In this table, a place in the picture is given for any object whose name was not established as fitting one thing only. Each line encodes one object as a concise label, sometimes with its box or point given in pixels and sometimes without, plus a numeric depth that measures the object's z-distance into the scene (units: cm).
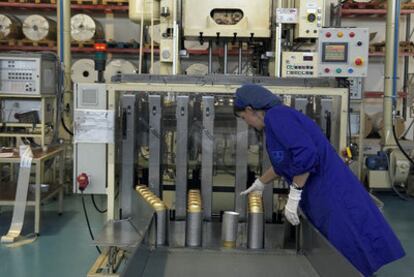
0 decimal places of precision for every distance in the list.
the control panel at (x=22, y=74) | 442
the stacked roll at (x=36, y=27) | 618
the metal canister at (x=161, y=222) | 245
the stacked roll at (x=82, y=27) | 621
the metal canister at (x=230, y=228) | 247
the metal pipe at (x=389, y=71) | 568
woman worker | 219
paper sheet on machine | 289
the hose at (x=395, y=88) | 563
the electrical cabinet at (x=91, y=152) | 307
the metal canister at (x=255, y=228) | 250
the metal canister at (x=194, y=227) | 248
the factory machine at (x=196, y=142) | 274
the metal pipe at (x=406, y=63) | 694
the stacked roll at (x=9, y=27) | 613
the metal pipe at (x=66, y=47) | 552
